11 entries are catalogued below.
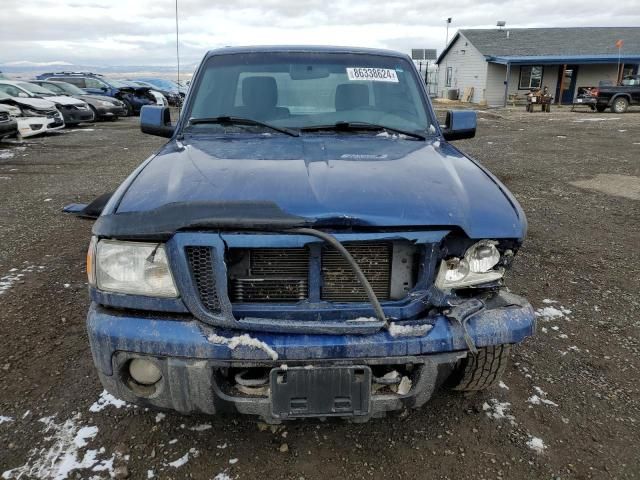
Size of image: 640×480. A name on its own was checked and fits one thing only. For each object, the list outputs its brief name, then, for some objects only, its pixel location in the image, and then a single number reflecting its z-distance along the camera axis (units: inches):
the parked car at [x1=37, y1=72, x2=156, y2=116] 834.2
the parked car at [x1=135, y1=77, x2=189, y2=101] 1123.4
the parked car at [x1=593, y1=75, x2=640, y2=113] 907.4
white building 1162.0
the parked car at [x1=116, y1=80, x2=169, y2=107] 877.2
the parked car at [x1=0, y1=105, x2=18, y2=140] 423.4
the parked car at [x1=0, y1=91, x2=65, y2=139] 502.6
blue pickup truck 73.7
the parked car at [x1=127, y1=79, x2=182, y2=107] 1007.1
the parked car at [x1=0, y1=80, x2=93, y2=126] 603.5
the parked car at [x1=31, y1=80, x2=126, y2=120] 694.5
